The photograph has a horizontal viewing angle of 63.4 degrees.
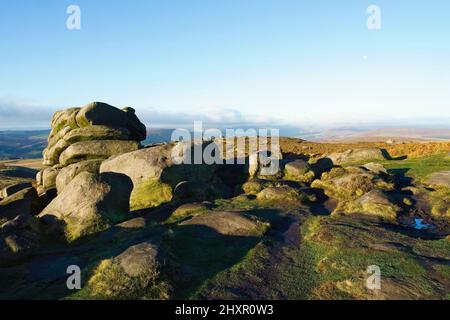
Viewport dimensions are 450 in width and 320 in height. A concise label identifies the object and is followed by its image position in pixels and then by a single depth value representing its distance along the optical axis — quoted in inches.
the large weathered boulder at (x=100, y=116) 1537.8
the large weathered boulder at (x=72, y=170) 1229.1
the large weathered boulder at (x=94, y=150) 1421.0
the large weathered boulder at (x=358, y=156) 1856.3
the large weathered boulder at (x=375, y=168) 1387.9
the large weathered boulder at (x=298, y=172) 1423.5
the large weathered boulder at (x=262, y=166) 1443.2
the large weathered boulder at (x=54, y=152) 1515.7
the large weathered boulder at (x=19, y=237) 687.1
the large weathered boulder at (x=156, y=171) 1192.2
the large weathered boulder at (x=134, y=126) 1706.4
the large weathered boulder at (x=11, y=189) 1242.0
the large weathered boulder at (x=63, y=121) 1571.1
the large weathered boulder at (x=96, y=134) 1485.0
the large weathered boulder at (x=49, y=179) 1434.5
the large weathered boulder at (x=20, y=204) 991.0
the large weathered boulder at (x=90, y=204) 842.8
